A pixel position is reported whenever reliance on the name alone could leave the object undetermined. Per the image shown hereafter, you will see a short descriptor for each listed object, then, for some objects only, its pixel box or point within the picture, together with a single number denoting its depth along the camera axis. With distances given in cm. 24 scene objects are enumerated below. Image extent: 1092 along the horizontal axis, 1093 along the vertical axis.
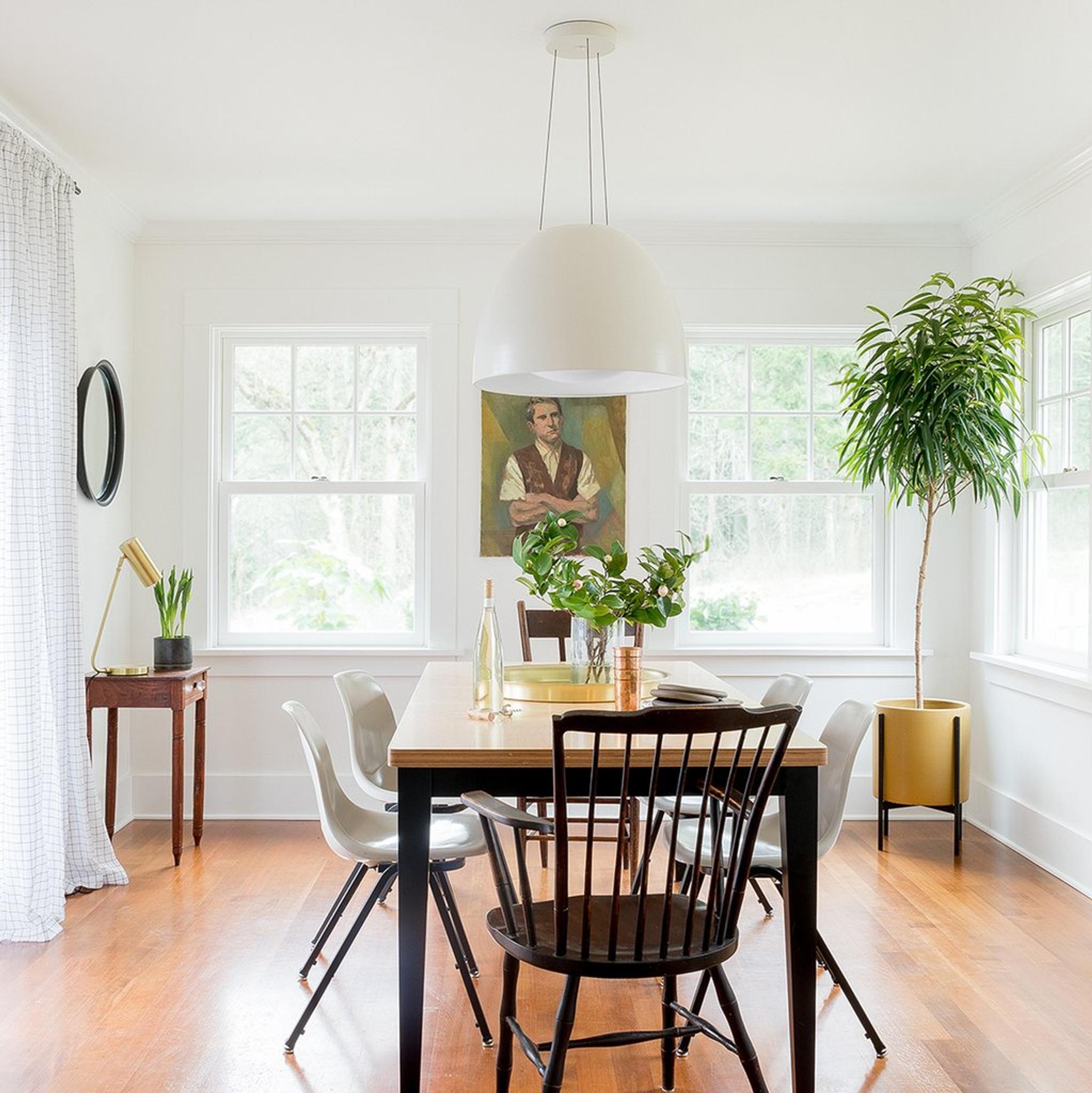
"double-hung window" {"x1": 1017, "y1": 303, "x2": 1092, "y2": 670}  442
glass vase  331
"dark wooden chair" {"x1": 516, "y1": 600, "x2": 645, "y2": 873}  436
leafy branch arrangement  310
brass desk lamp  452
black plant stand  465
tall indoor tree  457
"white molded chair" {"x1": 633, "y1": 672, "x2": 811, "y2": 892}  337
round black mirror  457
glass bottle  294
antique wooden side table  437
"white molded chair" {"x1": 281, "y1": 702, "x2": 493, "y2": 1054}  284
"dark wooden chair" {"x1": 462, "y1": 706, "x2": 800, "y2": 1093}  208
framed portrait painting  522
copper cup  282
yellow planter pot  471
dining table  242
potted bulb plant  464
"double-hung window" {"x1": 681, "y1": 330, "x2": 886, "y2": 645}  537
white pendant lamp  289
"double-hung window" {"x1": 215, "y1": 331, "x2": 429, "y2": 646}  532
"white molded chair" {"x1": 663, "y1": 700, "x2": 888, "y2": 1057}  282
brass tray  316
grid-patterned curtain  361
